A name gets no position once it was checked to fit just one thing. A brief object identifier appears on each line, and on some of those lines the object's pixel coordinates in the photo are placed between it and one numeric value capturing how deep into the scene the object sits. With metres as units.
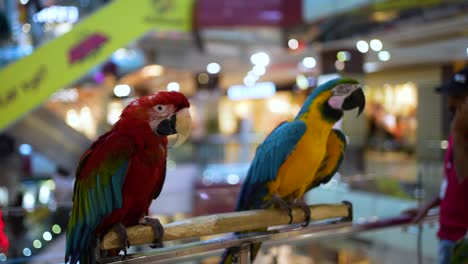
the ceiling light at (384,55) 8.45
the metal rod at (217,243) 1.53
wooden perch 1.44
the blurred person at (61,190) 3.61
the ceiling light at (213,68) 10.58
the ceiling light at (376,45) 7.46
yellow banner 5.47
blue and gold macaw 1.81
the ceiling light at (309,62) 9.53
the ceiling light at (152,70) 10.41
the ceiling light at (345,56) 7.88
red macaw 1.38
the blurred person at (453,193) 2.01
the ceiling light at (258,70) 11.50
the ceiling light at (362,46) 7.46
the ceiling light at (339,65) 7.92
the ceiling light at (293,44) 7.51
